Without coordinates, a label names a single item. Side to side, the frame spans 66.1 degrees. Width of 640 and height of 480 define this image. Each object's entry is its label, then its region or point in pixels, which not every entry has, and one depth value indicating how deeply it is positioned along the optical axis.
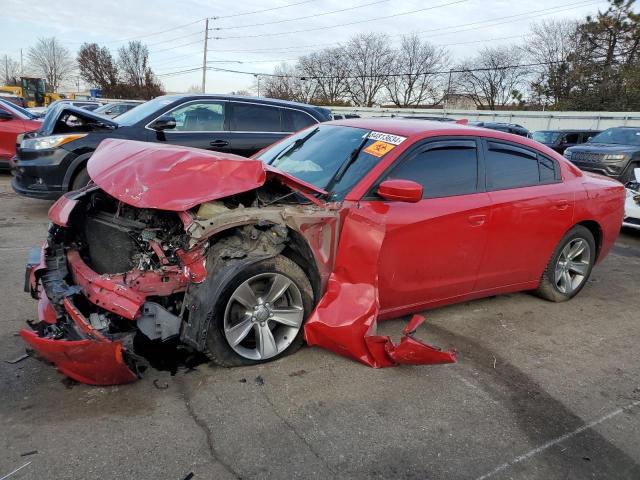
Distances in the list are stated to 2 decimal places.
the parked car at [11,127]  10.23
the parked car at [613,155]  11.15
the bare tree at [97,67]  66.94
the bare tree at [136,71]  63.91
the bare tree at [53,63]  85.75
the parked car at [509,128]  19.31
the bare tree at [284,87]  65.19
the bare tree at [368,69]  66.00
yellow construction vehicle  41.83
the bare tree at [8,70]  93.12
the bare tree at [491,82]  58.38
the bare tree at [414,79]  63.44
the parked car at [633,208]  7.57
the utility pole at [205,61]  54.31
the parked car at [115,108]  17.31
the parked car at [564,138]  17.92
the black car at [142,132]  6.82
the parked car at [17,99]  24.62
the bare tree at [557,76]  40.78
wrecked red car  2.92
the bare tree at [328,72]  67.00
